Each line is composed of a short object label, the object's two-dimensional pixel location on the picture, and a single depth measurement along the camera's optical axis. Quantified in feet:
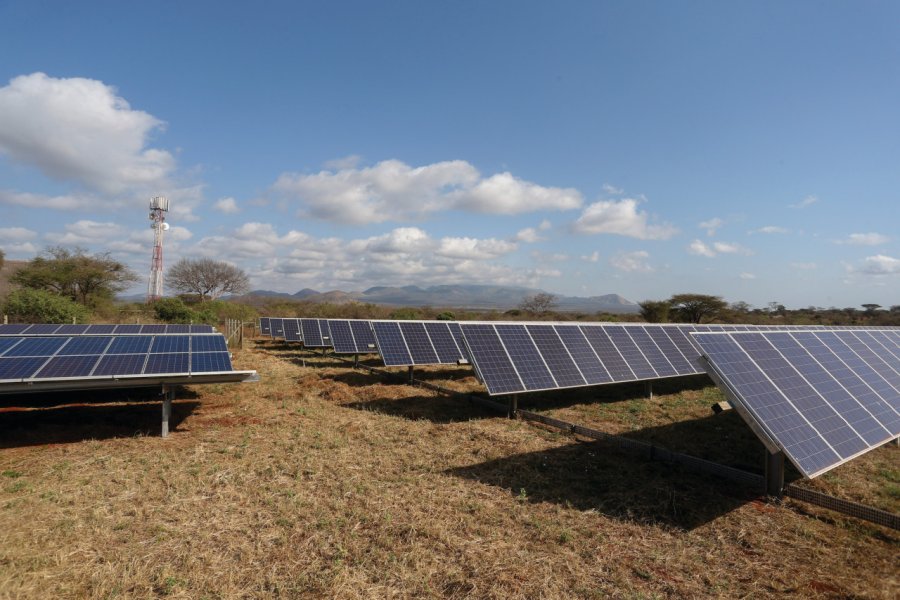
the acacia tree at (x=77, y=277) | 117.39
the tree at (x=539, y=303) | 279.28
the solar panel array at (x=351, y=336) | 73.72
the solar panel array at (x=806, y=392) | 20.79
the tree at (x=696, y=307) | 195.93
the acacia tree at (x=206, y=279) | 216.74
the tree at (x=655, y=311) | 191.93
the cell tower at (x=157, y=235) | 185.16
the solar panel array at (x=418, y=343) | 56.24
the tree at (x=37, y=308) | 90.94
